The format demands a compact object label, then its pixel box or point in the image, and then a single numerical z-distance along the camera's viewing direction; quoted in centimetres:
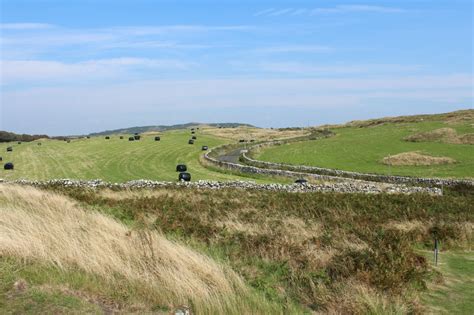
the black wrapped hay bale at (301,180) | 4262
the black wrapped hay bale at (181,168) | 5500
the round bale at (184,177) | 4612
